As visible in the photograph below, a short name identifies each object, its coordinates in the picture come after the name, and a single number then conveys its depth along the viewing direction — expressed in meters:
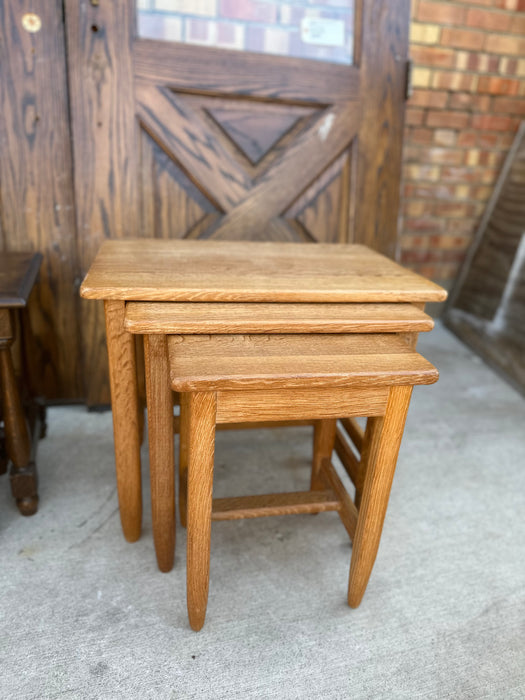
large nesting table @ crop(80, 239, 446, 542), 1.16
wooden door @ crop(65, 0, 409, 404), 1.86
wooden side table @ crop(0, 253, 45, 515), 1.34
